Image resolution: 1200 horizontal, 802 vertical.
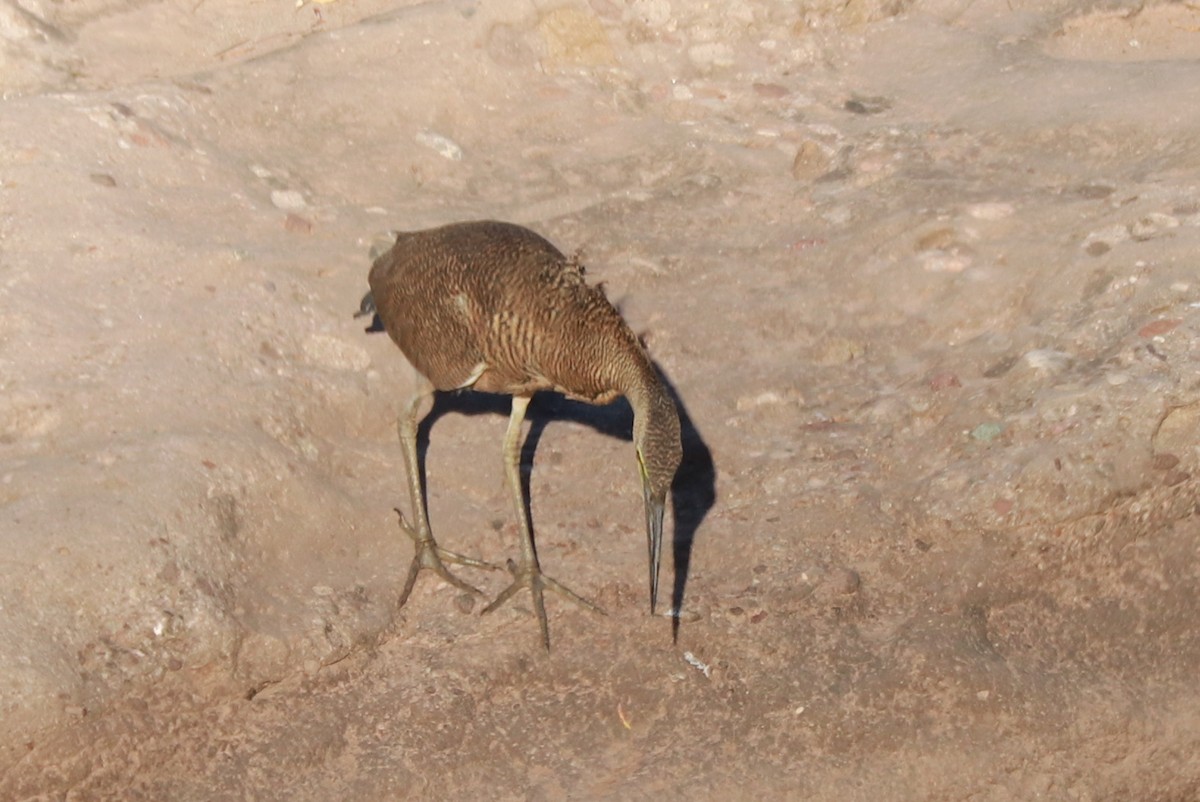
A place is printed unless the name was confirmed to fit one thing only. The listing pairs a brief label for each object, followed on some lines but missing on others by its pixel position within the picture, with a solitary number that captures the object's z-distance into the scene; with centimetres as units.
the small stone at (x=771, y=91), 1492
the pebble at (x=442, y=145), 1356
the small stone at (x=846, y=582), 880
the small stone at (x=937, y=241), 1177
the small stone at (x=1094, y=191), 1188
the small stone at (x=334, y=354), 1065
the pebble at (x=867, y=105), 1460
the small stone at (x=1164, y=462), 897
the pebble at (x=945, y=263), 1154
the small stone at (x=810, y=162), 1355
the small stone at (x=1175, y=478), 892
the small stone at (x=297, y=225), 1200
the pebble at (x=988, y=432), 958
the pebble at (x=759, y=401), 1065
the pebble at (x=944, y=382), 1035
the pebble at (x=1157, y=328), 967
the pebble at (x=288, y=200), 1237
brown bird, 845
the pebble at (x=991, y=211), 1187
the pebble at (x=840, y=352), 1114
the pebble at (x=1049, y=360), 991
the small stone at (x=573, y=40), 1496
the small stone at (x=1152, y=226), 1087
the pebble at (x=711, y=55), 1527
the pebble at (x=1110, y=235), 1095
